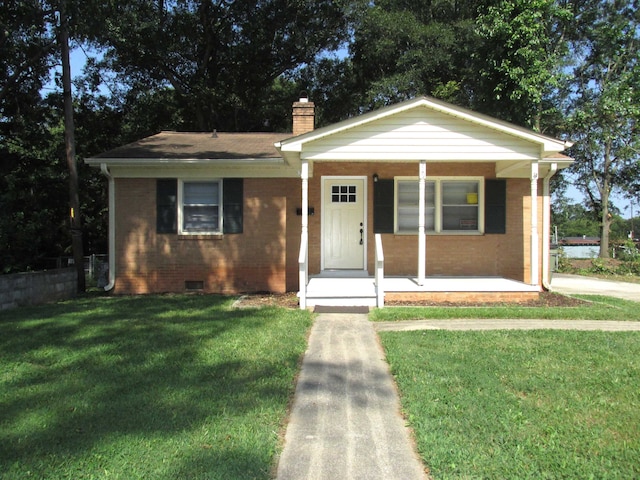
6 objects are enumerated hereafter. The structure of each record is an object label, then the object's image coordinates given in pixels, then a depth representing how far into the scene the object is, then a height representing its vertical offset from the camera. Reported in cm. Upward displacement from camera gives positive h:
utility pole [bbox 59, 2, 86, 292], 1255 +204
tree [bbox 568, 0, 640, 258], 2333 +681
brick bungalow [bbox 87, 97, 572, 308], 1149 +28
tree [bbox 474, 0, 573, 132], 1750 +655
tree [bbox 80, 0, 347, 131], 2325 +886
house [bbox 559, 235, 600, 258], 4139 -152
